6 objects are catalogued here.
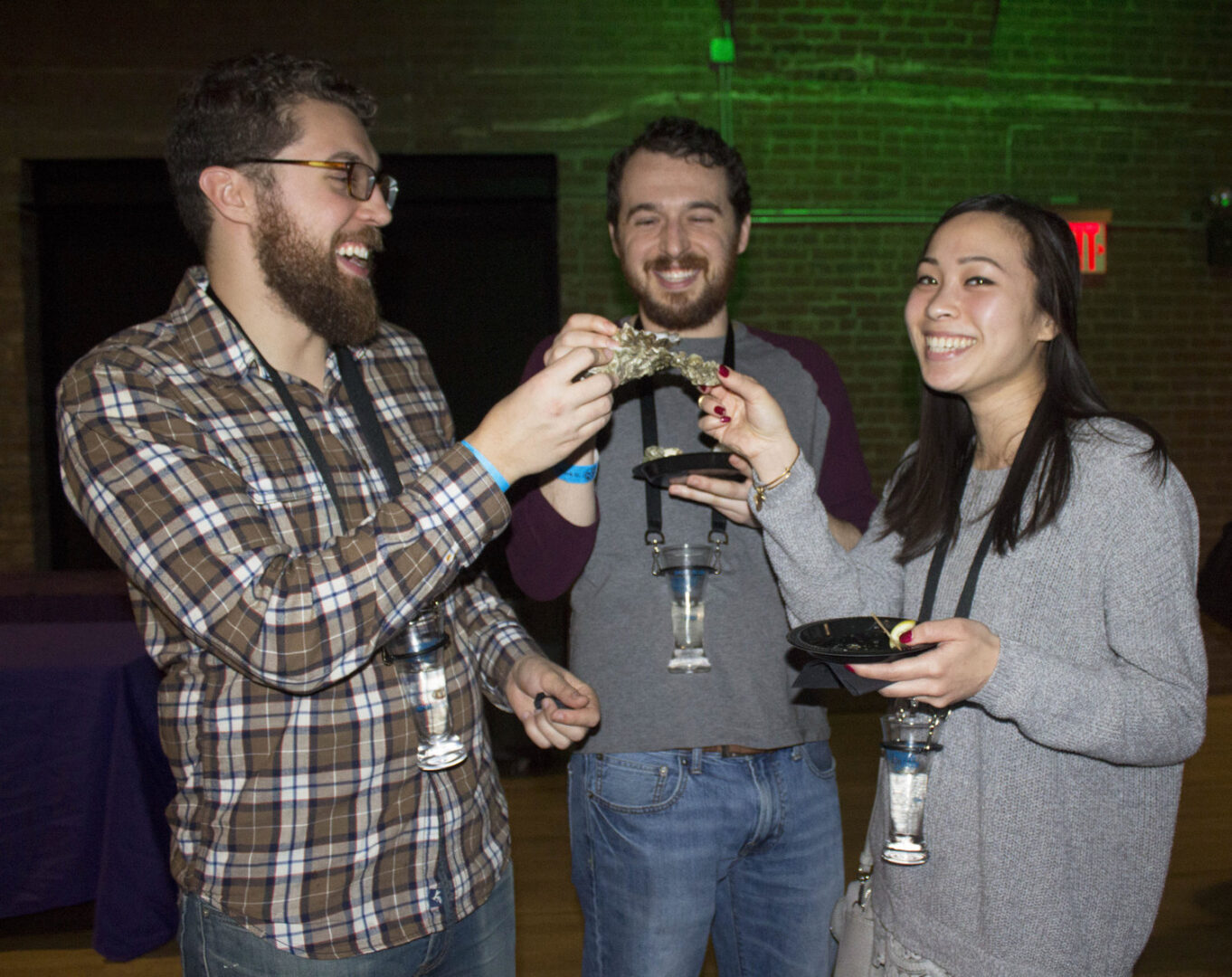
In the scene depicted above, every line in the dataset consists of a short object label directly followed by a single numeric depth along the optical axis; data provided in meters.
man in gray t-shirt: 1.84
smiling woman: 1.42
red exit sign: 5.76
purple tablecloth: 3.04
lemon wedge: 1.40
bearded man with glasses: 1.34
